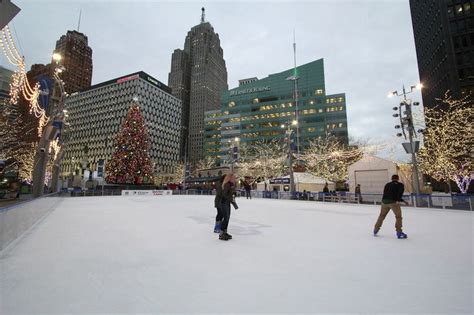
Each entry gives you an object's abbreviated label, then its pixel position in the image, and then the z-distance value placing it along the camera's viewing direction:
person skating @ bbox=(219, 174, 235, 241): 5.74
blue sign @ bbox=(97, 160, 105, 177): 30.20
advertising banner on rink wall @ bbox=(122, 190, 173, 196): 32.53
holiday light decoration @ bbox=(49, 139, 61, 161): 19.30
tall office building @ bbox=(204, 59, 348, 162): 76.81
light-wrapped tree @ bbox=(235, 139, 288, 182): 38.50
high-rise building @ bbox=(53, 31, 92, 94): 182.50
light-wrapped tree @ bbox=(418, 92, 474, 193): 20.28
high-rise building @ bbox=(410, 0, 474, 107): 42.78
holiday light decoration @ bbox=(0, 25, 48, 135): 6.29
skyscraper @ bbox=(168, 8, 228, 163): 170.00
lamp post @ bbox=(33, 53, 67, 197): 12.23
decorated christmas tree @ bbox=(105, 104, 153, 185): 36.03
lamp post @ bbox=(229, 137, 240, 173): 22.90
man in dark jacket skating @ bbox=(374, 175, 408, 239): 5.84
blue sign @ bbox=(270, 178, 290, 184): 25.96
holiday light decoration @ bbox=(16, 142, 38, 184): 43.84
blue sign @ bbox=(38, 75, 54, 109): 11.78
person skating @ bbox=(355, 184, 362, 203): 17.45
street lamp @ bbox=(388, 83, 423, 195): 14.25
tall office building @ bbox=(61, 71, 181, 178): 92.38
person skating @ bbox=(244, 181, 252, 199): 24.77
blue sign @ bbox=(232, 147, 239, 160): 23.18
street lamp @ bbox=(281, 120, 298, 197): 21.58
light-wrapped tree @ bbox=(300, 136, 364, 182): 31.38
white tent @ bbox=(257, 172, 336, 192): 26.32
